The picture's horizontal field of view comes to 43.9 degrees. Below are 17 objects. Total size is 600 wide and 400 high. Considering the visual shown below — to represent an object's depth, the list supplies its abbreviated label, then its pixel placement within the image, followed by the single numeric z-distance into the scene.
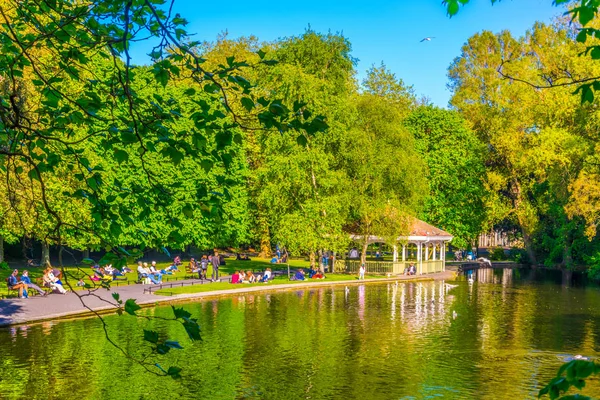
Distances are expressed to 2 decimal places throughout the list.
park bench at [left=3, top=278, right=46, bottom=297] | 34.57
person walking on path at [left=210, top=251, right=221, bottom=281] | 46.62
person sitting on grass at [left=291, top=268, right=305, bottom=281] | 49.00
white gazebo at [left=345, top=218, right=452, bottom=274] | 56.72
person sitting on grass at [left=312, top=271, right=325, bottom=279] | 50.88
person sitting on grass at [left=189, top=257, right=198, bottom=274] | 51.91
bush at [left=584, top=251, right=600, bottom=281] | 58.73
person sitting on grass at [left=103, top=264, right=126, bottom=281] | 44.12
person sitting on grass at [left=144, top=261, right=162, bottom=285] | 42.69
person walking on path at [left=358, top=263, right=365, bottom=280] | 52.79
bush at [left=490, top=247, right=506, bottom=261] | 85.38
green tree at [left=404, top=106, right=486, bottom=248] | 71.12
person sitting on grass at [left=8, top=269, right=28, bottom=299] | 33.97
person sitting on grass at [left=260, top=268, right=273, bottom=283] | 46.94
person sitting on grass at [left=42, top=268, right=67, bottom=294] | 35.89
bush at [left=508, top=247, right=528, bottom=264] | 77.40
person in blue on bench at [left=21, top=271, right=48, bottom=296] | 34.47
